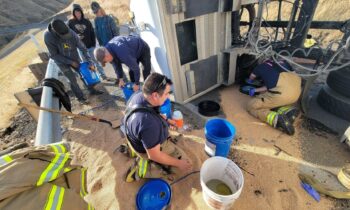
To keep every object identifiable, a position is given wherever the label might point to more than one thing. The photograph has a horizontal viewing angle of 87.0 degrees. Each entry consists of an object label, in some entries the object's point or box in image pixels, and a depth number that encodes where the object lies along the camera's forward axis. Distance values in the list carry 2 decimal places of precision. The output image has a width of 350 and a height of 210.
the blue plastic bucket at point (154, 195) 2.38
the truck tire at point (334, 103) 3.56
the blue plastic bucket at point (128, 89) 4.13
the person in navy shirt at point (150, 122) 2.04
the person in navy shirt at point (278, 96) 3.45
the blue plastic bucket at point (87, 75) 4.70
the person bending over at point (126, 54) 3.63
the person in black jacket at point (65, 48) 4.04
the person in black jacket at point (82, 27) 5.00
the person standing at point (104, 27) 5.31
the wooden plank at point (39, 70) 6.20
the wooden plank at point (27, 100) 3.10
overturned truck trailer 3.53
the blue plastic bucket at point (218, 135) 2.67
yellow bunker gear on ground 1.10
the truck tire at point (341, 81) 3.43
